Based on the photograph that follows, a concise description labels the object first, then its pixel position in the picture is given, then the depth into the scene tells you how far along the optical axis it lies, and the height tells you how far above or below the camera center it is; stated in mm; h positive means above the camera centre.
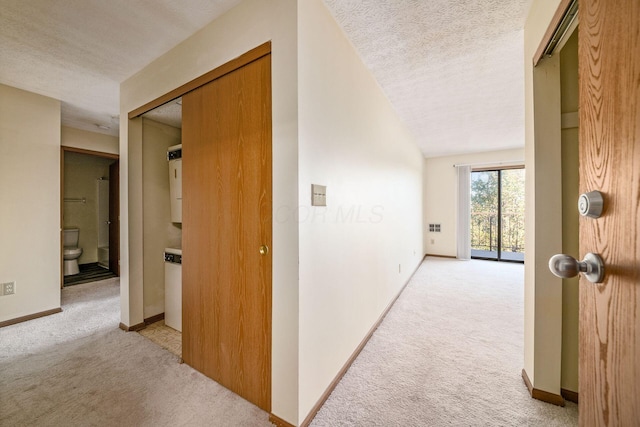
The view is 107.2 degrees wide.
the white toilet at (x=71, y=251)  4062 -654
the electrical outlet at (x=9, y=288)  2408 -763
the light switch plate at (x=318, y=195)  1324 +103
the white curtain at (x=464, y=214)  5352 -52
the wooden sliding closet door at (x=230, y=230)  1363 -112
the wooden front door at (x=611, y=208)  427 +6
